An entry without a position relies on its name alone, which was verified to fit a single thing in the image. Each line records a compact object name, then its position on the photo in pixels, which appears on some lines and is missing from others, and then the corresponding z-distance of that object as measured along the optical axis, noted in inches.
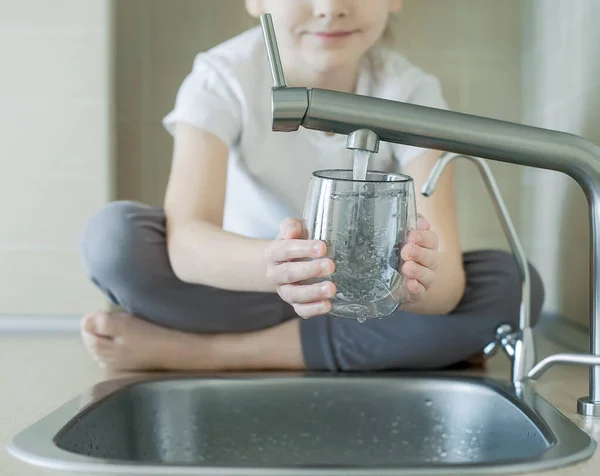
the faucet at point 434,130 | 25.1
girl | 43.3
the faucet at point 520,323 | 39.3
